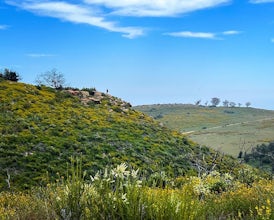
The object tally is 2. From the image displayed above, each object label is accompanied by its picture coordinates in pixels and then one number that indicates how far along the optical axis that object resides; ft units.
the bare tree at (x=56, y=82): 149.89
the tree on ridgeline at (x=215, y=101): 624.34
